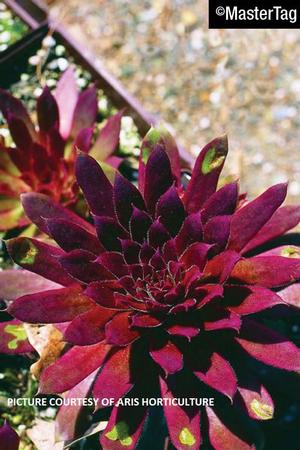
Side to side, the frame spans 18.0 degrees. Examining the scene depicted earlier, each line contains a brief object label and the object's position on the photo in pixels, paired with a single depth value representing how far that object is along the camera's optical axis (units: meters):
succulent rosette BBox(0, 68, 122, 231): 0.33
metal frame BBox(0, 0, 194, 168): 0.39
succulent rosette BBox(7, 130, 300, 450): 0.26
